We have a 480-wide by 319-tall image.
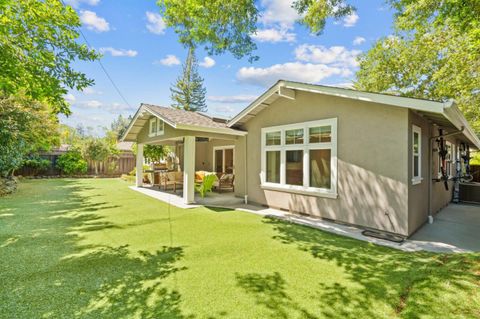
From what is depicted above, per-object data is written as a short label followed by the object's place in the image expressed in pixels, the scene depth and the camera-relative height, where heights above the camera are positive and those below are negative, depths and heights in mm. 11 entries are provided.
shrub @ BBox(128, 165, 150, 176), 18336 -803
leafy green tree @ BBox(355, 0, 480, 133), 11906 +6741
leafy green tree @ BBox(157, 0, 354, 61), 6125 +4029
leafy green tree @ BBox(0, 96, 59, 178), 10320 +1572
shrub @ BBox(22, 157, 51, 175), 16672 -125
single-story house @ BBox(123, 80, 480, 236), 5578 +385
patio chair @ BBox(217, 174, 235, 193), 11969 -969
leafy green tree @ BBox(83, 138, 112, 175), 18594 +1035
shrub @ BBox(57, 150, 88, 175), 18203 -40
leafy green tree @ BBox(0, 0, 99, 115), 3949 +2124
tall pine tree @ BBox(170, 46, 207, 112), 35284 +11638
